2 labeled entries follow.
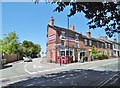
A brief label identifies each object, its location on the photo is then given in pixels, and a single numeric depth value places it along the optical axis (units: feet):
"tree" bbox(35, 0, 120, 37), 11.21
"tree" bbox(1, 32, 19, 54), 87.49
